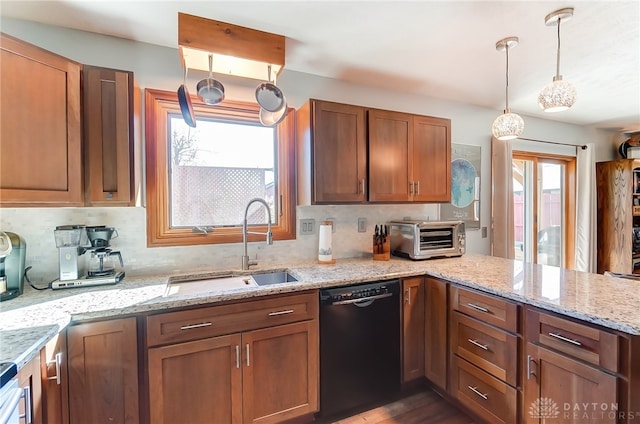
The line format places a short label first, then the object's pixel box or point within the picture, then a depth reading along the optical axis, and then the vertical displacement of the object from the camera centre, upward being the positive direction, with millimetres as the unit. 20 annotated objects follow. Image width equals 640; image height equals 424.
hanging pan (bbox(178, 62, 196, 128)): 1588 +588
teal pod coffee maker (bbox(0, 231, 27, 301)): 1454 -290
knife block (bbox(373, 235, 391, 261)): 2422 -363
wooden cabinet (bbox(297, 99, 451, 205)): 2078 +411
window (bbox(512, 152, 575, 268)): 3648 -17
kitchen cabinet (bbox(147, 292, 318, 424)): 1426 -817
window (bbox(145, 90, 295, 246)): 1963 +279
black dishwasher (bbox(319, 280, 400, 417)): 1767 -876
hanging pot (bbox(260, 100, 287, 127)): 1893 +631
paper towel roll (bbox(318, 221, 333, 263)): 2270 -279
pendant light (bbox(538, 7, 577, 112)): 1589 +640
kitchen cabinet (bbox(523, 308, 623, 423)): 1153 -713
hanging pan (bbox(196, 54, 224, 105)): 1773 +743
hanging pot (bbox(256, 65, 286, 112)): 1821 +714
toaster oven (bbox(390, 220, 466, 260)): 2340 -264
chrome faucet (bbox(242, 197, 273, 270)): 2042 -176
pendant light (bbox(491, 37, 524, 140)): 1881 +568
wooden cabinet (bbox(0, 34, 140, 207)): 1289 +401
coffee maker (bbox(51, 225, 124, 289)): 1593 -247
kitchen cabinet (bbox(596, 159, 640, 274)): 3697 -106
